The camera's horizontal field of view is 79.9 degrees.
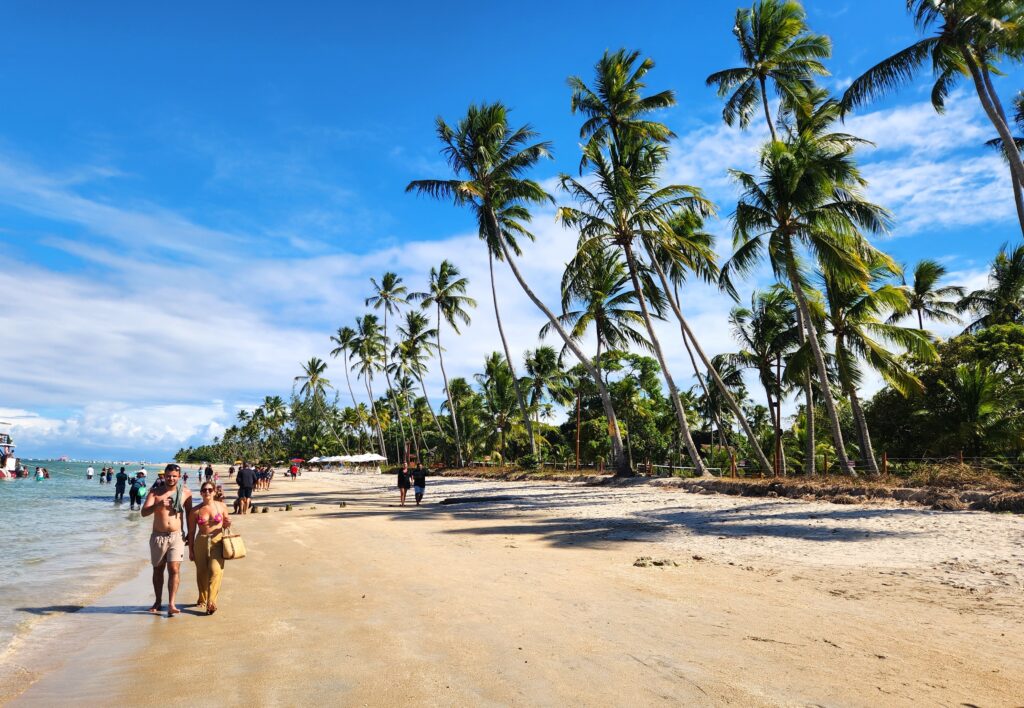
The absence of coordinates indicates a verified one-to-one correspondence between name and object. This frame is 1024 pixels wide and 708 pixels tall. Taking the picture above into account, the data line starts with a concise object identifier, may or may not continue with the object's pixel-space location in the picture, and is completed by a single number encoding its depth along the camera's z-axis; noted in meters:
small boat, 63.00
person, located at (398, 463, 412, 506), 21.84
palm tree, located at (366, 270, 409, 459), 56.62
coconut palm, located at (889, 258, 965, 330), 37.00
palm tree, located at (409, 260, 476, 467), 47.28
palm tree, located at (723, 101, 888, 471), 18.58
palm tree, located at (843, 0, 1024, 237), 14.95
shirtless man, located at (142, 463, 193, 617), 6.76
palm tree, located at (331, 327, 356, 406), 65.89
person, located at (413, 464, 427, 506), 22.06
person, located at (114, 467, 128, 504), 28.61
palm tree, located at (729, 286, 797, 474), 25.75
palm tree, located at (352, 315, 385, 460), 61.52
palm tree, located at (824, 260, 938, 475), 19.73
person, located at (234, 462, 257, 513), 19.04
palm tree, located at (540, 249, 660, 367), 30.94
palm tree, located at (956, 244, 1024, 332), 32.25
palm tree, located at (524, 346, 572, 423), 47.38
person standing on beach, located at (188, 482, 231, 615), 6.83
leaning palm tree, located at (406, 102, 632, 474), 26.98
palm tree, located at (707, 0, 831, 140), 22.98
